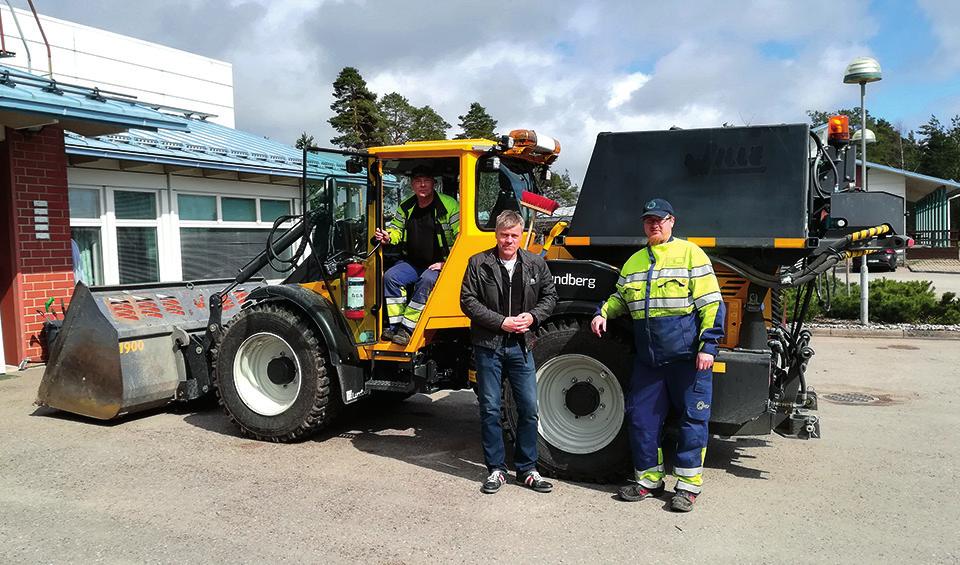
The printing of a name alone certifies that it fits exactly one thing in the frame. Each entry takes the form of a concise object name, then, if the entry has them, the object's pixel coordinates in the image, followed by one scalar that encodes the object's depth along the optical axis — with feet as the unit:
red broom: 17.84
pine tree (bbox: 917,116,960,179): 197.77
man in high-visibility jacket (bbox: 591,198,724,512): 14.57
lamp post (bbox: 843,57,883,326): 37.40
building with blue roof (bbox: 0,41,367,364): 27.55
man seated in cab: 17.79
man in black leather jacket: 15.62
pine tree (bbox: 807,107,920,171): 224.33
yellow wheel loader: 15.43
